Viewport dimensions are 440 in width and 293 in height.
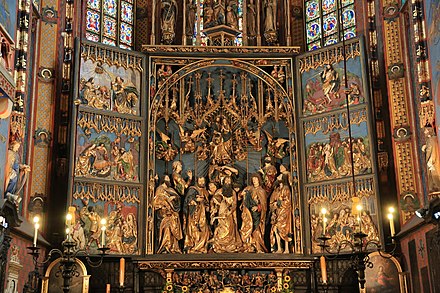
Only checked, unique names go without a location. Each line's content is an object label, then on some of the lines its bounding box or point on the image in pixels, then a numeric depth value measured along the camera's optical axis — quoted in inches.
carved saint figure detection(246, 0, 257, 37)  831.1
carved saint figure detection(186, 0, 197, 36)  835.4
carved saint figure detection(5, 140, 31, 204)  571.1
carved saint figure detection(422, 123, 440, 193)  553.9
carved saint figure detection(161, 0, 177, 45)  813.2
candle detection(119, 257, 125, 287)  667.4
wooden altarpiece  714.2
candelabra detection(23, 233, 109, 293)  441.4
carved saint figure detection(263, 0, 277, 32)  822.5
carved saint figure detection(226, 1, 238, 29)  811.2
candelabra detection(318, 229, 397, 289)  438.0
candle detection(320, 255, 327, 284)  673.6
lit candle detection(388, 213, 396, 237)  434.3
